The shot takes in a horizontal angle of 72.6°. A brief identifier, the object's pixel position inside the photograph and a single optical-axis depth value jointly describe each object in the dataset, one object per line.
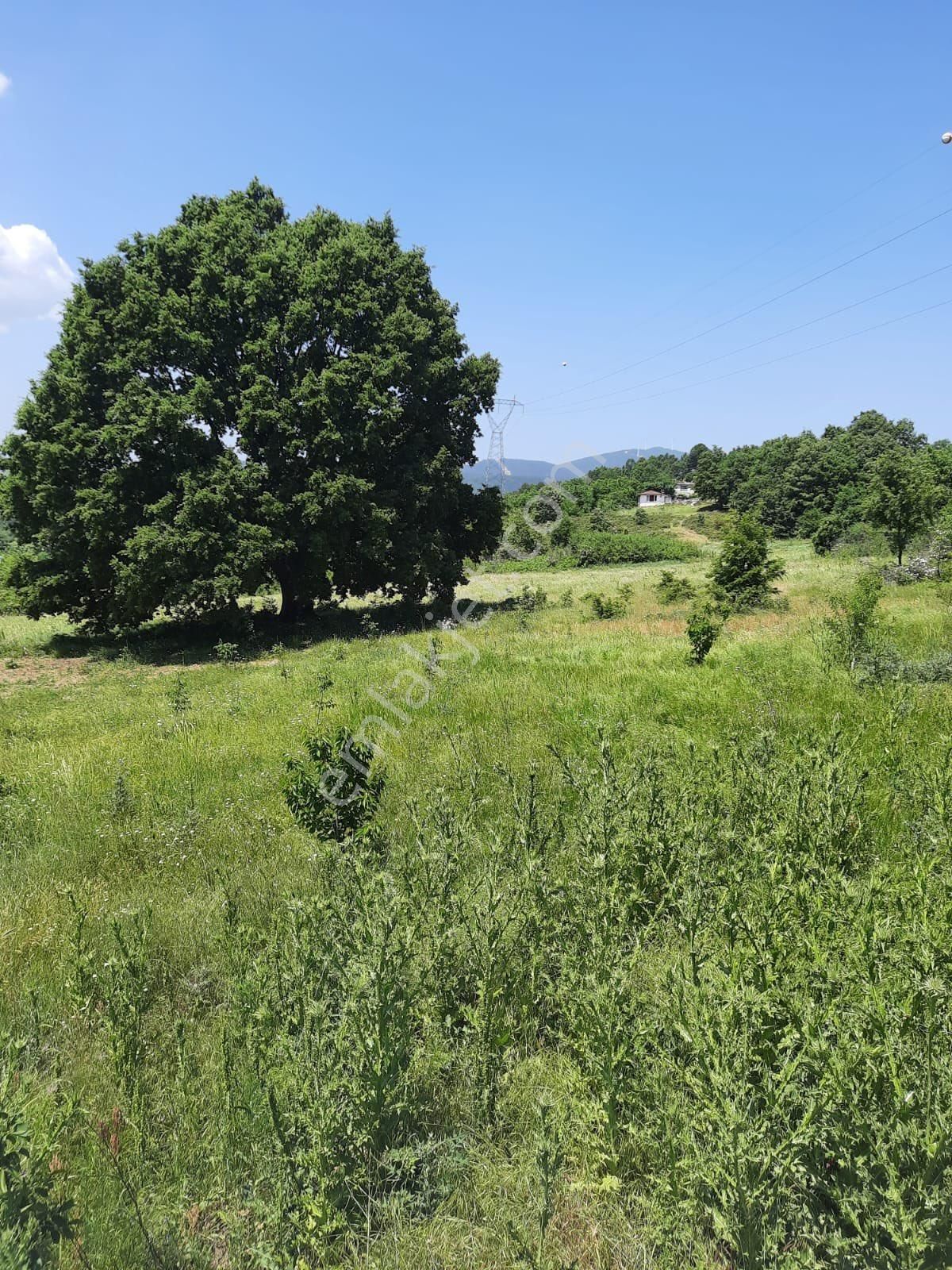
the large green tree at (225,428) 18.02
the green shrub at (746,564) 22.44
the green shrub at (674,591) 25.58
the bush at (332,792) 4.84
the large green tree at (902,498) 26.84
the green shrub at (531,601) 24.20
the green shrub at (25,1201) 1.68
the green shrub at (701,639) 10.67
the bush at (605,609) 21.67
